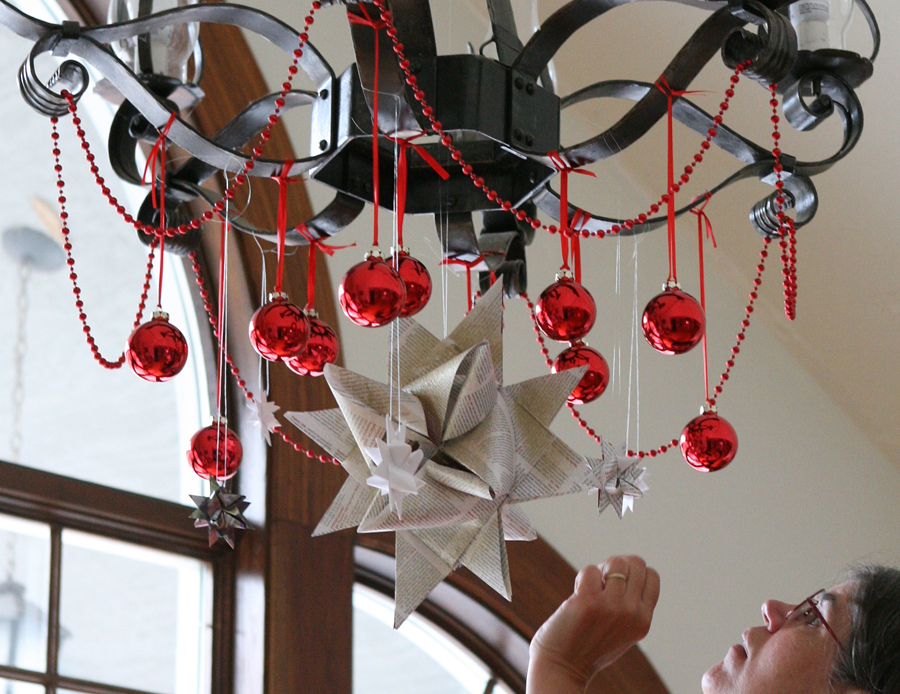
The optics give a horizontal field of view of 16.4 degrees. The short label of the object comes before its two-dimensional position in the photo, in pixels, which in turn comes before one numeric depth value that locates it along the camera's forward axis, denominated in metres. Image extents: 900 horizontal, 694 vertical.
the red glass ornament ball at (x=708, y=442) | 3.28
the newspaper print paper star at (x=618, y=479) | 3.20
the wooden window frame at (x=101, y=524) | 3.90
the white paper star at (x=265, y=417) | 3.31
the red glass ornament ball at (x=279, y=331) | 2.99
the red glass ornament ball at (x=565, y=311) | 3.10
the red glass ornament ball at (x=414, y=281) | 3.08
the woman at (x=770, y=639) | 3.00
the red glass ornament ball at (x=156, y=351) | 3.07
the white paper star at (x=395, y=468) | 2.86
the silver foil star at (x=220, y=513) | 3.29
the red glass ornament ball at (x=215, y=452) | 3.25
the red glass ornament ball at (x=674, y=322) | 3.10
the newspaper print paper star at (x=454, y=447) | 2.94
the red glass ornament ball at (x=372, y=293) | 2.91
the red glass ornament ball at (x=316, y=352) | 3.13
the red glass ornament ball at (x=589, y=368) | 3.26
